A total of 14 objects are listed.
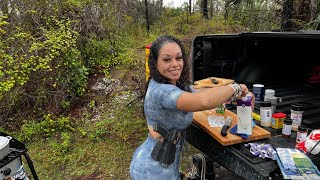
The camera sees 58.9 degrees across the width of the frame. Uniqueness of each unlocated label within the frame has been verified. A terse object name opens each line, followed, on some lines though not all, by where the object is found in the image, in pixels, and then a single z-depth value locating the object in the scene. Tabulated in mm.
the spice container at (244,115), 1894
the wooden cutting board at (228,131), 1891
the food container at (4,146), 2361
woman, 1729
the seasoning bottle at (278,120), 2160
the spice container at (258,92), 2764
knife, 1958
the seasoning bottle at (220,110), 2488
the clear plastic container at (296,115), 2078
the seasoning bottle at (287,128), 2012
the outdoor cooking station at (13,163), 2354
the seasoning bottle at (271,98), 2537
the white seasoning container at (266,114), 2217
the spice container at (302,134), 1844
